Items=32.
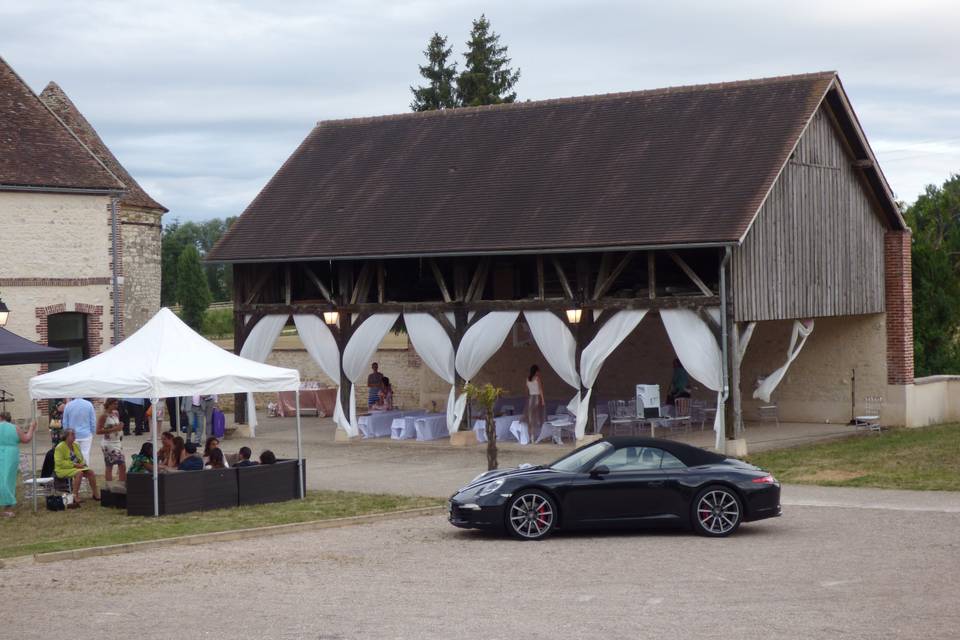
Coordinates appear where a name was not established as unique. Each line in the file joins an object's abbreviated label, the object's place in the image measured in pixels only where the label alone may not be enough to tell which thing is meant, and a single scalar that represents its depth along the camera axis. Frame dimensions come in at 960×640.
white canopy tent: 16.94
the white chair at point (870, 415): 26.32
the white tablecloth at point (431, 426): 26.80
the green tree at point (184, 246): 78.88
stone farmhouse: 29.02
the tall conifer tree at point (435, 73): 54.81
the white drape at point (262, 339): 28.64
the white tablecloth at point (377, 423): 27.70
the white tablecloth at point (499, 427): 25.92
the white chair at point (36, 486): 17.61
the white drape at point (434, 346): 26.23
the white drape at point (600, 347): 24.23
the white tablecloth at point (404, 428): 27.16
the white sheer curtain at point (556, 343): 24.66
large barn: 23.84
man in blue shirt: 19.31
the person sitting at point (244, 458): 17.94
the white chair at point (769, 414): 28.71
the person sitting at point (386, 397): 31.30
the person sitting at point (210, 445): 17.69
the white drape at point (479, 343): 25.64
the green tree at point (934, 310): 32.88
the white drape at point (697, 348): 23.11
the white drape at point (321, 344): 27.88
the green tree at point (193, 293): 69.50
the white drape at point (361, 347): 27.09
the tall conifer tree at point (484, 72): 53.31
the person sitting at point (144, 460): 17.39
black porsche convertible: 14.28
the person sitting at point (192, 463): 17.41
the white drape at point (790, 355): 24.59
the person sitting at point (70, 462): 17.72
